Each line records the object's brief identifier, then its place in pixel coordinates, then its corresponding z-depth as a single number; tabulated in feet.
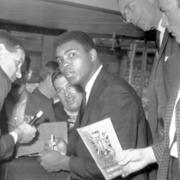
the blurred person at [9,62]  7.03
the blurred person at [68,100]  9.88
